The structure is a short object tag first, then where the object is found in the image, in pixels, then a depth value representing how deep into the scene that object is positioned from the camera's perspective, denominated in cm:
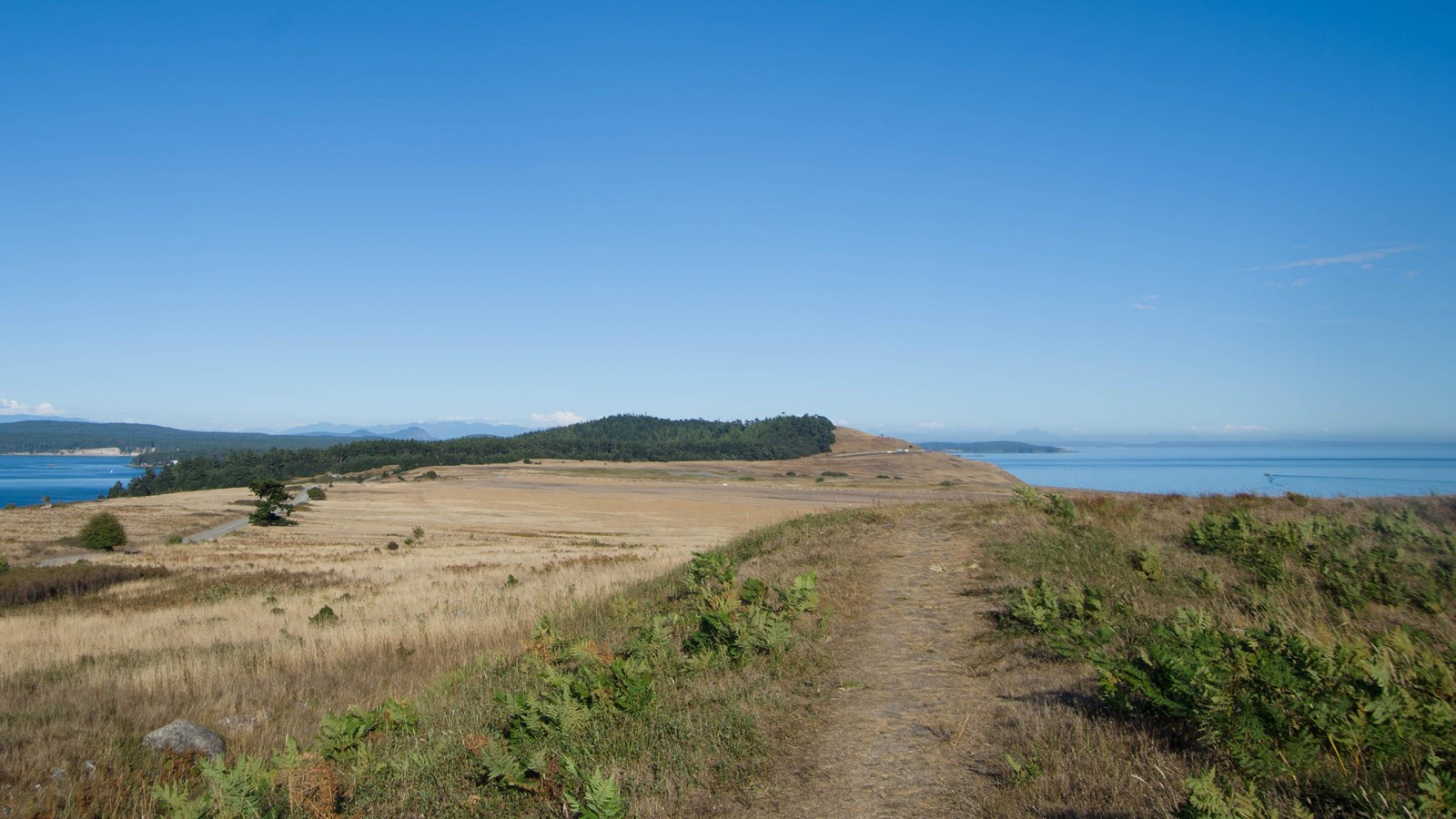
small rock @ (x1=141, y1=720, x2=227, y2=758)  902
